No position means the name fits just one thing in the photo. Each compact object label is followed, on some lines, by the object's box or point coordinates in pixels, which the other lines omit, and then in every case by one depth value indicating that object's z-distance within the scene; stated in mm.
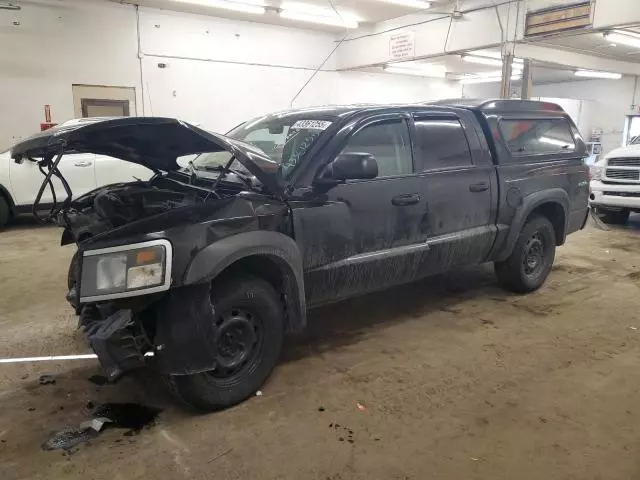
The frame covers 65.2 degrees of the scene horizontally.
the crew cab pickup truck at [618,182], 8289
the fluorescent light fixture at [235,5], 9625
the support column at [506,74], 9469
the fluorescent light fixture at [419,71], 14836
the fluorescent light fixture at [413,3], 9654
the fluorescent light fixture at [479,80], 17370
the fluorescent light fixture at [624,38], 10022
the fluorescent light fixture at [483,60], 12938
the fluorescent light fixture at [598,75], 15430
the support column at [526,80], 10009
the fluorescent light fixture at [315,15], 10516
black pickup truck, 2582
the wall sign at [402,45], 11438
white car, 8172
